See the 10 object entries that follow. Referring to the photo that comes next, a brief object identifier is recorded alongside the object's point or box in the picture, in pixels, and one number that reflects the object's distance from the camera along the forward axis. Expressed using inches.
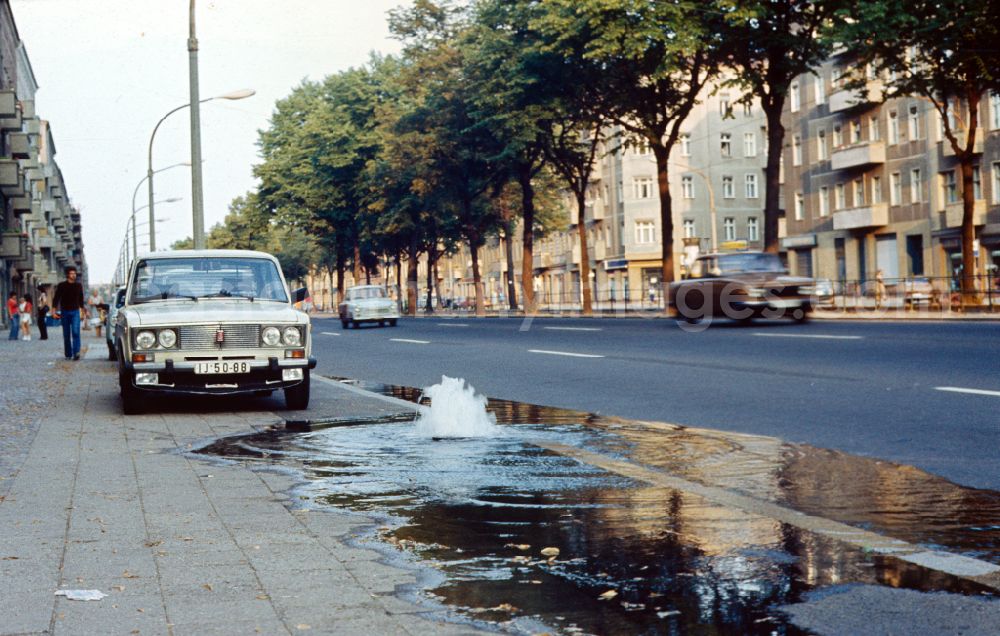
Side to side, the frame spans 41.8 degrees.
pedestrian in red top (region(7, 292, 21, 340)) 1691.7
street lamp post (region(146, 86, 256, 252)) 998.4
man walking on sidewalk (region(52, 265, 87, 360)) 1023.6
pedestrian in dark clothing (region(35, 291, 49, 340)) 1802.4
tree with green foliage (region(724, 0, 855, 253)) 1381.6
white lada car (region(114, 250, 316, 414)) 514.0
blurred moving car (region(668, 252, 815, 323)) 1311.5
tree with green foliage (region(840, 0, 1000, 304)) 1288.1
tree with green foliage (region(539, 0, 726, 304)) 1443.2
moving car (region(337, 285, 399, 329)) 1990.7
